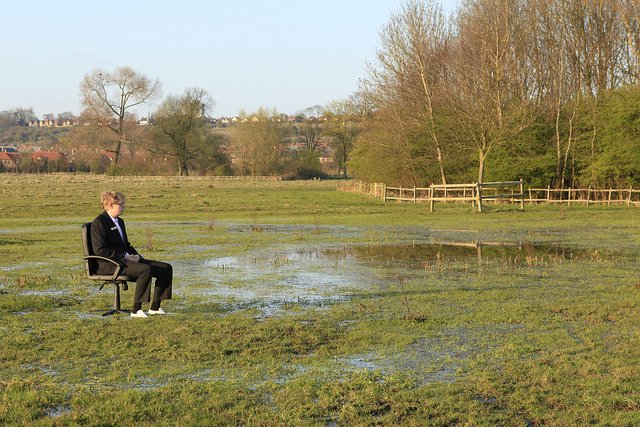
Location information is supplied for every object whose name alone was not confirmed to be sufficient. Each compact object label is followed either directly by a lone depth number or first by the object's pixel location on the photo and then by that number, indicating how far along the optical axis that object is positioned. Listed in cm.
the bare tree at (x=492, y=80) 4856
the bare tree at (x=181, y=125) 10719
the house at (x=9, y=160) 12571
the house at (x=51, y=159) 12181
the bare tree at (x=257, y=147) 11275
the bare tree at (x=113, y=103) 10099
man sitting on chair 1111
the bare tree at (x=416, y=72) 5459
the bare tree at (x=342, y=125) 10394
